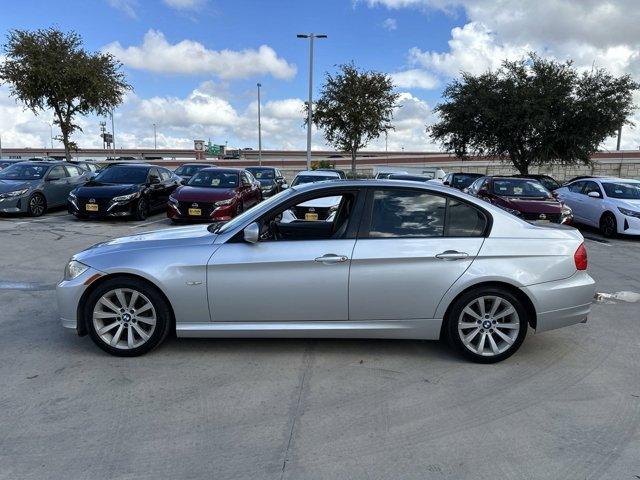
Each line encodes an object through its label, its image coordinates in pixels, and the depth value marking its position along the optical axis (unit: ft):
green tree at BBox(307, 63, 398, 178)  102.27
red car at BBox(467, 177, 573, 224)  39.11
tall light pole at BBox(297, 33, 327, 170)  94.94
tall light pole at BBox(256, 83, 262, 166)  153.99
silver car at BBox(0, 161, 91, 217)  43.93
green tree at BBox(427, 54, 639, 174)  83.15
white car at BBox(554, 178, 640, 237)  40.06
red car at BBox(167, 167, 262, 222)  40.98
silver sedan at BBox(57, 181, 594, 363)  13.57
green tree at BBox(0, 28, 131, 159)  79.87
